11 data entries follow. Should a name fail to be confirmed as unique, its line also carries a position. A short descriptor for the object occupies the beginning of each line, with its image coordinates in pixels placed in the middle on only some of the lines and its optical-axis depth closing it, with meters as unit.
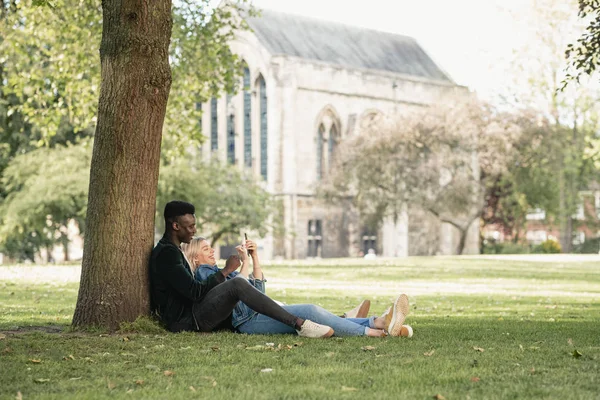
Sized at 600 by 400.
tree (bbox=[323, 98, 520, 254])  55.53
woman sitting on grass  10.19
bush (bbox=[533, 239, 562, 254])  65.19
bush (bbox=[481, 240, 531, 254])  67.12
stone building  61.06
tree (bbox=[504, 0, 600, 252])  54.34
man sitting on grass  10.15
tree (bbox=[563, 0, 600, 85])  14.36
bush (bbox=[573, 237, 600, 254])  67.44
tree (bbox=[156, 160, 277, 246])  51.78
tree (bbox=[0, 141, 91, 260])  38.00
